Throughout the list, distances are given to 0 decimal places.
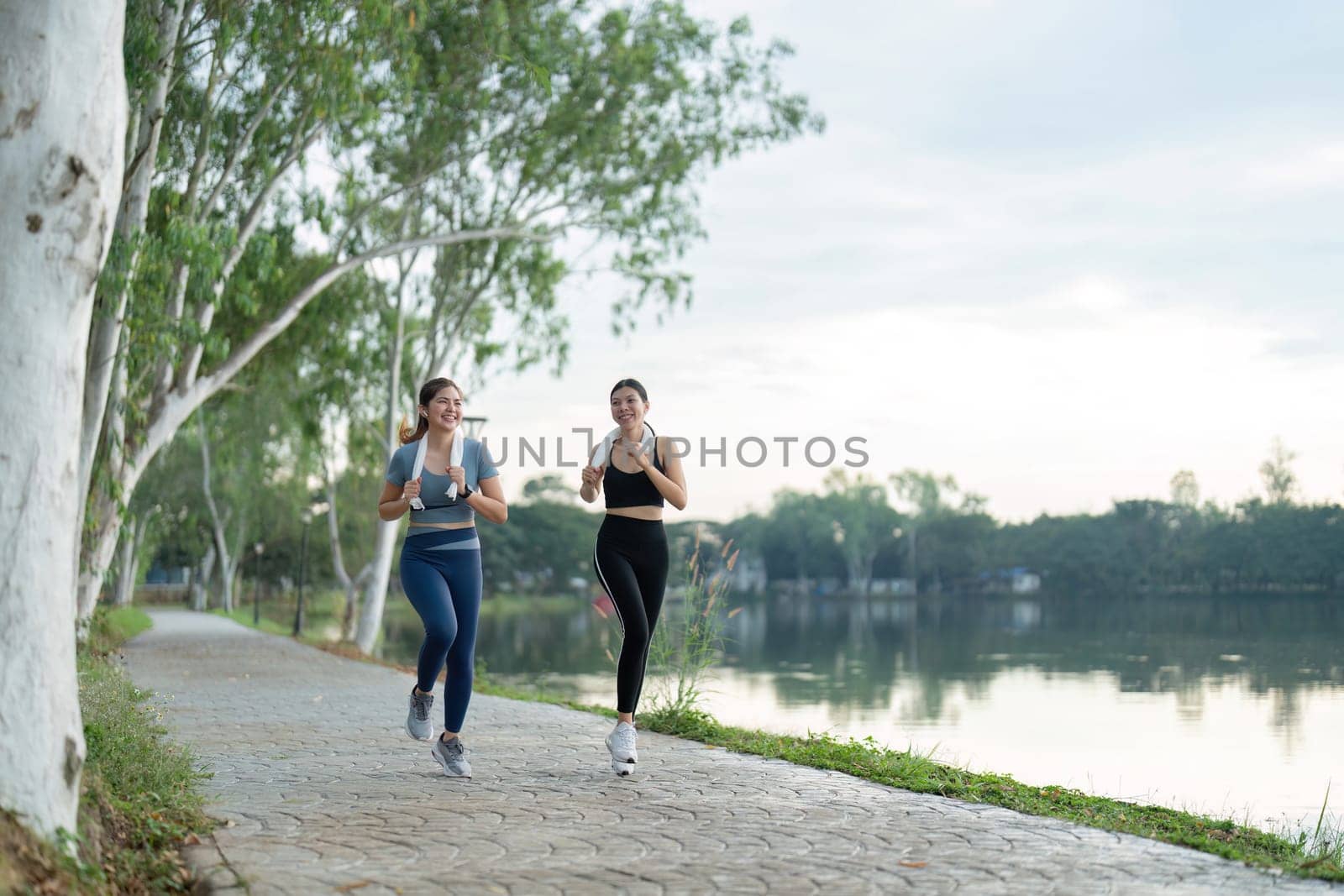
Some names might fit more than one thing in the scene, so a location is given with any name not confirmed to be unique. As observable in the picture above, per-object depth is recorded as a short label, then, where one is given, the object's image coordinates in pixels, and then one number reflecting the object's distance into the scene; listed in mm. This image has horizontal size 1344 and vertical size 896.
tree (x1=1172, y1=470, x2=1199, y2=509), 96750
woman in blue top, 6258
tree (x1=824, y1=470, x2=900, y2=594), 113938
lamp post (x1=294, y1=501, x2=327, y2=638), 38991
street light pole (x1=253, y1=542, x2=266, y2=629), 37056
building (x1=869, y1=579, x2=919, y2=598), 118438
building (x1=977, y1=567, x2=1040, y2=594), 107856
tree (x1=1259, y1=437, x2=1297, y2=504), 85188
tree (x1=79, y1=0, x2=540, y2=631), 11586
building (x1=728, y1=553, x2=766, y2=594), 127562
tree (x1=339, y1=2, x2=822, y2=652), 17297
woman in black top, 6438
